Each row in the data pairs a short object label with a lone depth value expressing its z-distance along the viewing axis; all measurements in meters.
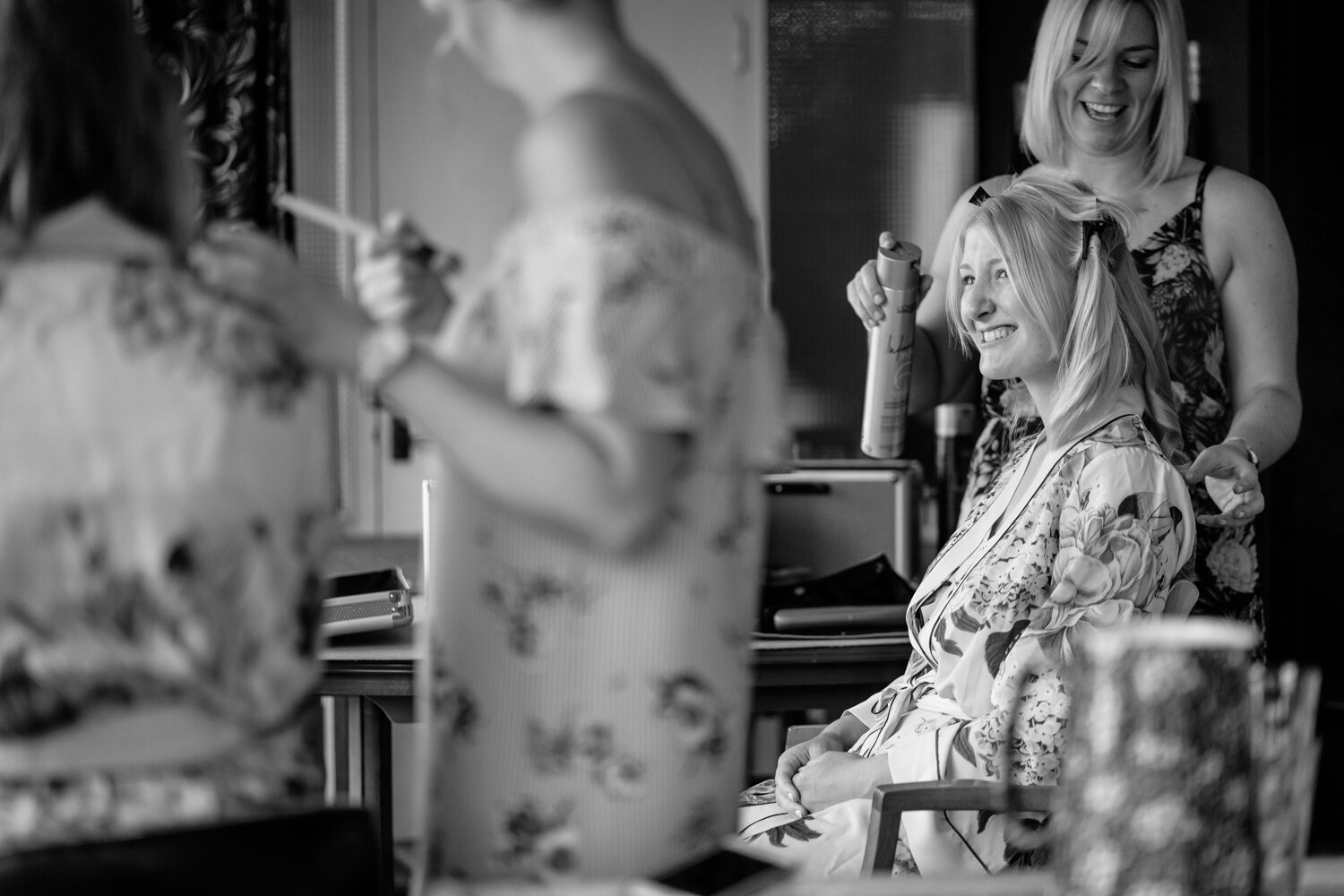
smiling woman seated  4.45
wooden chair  4.28
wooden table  4.71
